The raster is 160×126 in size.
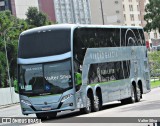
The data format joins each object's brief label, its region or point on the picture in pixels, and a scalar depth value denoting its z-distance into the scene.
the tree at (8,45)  78.19
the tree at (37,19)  95.31
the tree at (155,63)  84.19
